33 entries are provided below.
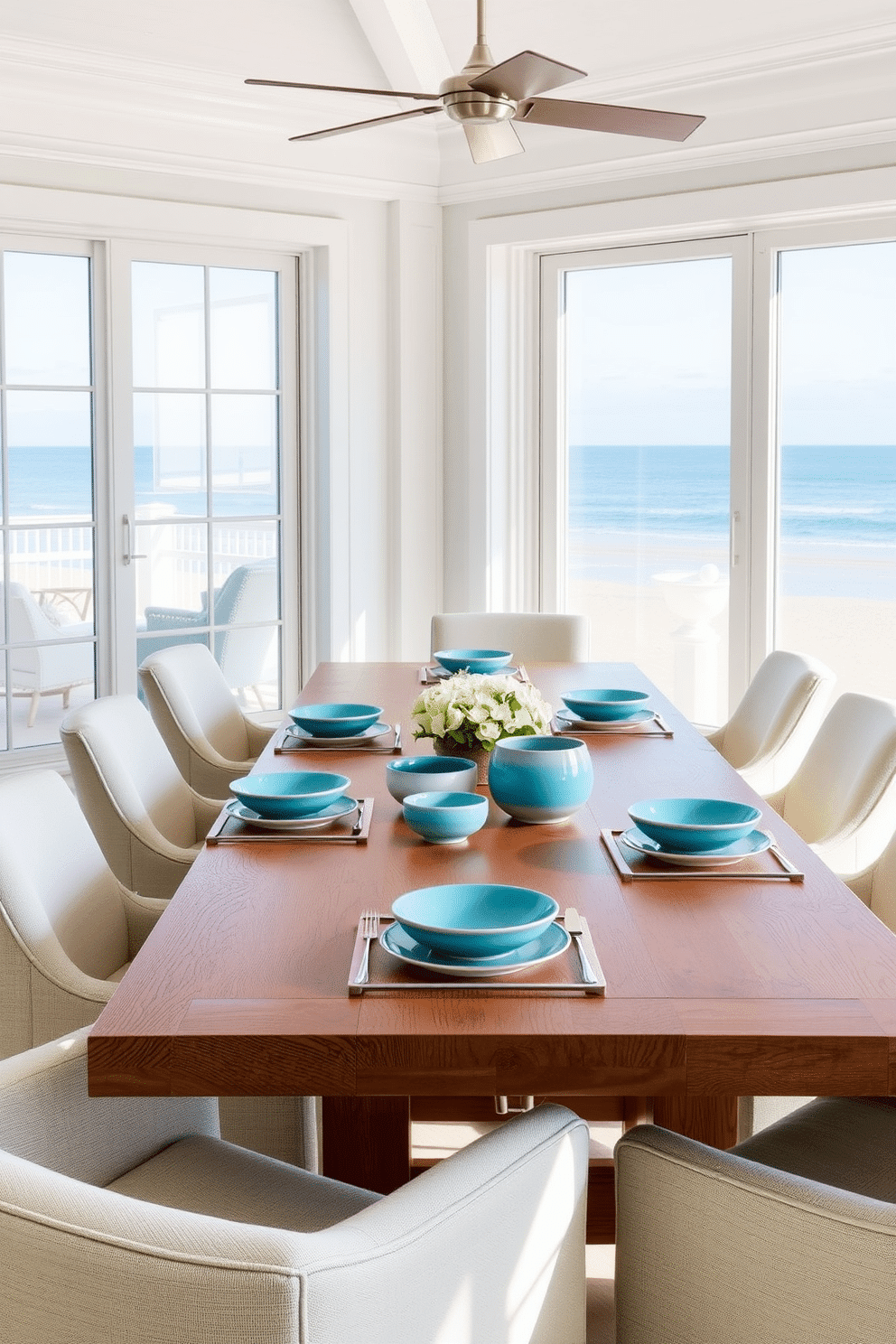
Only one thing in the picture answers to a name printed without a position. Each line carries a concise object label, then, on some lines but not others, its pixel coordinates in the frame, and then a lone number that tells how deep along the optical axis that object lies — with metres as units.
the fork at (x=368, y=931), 1.46
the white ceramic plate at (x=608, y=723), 2.87
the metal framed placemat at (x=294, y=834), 2.02
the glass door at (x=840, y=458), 4.36
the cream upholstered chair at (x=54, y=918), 1.87
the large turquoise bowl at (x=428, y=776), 2.10
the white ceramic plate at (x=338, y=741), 2.71
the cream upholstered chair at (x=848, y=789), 2.58
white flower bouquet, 2.24
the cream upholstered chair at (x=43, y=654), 4.34
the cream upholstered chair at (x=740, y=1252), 1.16
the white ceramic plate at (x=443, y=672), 3.49
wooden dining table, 1.34
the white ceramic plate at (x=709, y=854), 1.87
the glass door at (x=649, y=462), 4.73
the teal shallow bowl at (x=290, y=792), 2.07
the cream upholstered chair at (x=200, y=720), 3.29
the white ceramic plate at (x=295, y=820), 2.07
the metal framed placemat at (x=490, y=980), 1.44
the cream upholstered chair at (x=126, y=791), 2.51
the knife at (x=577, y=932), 1.46
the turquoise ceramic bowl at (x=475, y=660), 3.50
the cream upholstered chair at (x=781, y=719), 3.20
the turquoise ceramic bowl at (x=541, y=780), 2.03
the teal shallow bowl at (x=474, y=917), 1.45
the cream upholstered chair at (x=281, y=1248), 0.90
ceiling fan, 2.43
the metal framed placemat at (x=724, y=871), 1.83
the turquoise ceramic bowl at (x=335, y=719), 2.72
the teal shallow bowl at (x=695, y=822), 1.87
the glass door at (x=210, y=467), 4.61
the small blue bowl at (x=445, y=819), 1.94
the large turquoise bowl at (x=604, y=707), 2.89
